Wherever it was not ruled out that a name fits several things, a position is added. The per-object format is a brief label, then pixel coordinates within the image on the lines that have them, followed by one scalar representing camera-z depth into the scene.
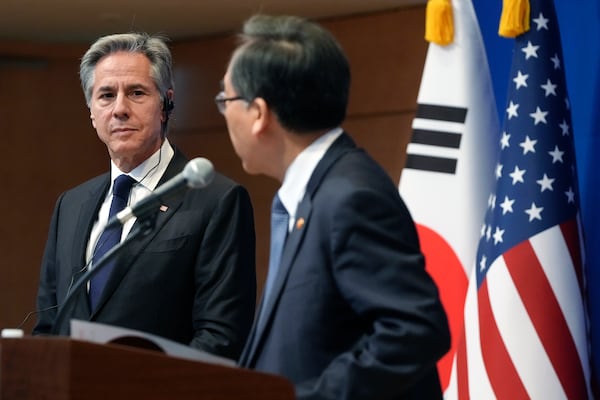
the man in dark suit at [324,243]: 4.14
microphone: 4.55
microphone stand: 4.69
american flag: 7.84
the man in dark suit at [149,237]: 6.38
